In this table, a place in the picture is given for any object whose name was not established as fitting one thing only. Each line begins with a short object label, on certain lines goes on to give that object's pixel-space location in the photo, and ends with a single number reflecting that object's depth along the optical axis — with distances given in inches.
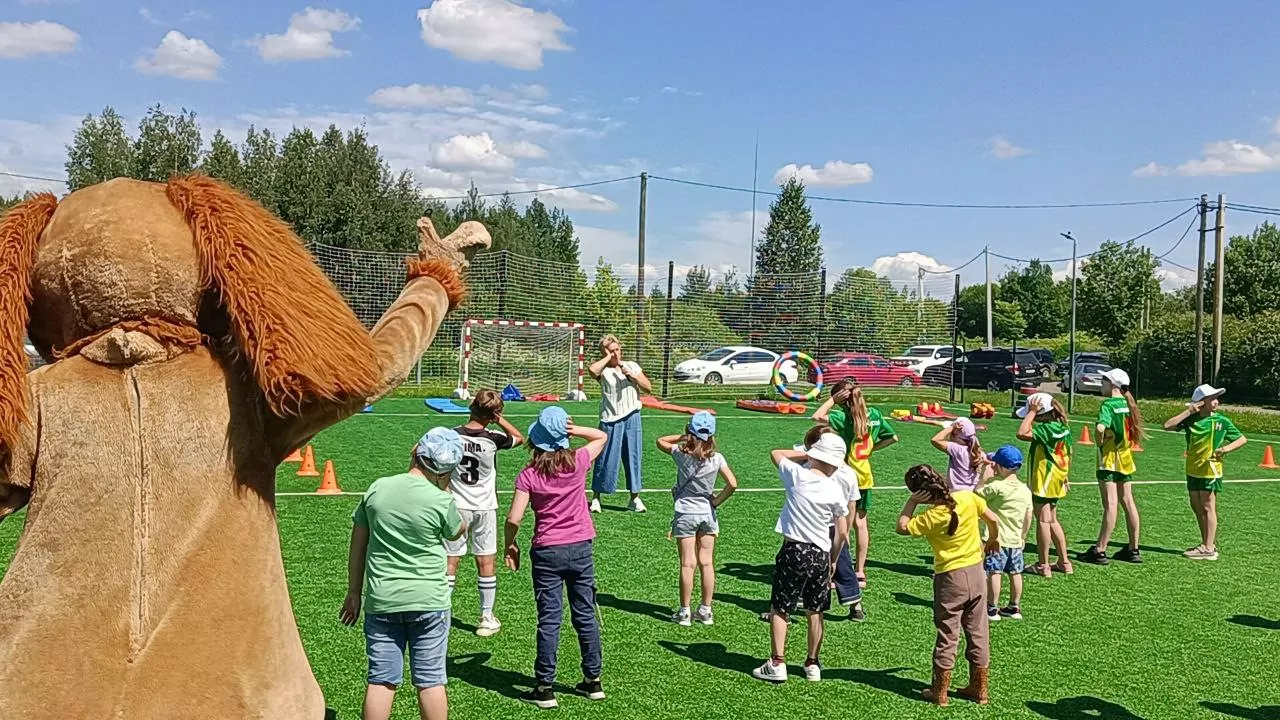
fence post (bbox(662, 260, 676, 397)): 1030.3
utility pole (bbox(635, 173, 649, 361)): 1061.8
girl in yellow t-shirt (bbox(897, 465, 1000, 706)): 226.8
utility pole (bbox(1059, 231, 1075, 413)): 991.3
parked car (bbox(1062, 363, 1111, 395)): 1328.7
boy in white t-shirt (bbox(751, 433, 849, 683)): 231.1
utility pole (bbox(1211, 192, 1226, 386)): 1049.5
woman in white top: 414.9
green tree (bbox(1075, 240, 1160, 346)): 1637.6
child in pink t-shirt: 215.6
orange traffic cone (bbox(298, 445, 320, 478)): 474.9
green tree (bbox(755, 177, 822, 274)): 2145.7
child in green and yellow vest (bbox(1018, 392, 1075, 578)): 340.5
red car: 1092.5
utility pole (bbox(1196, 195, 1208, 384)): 1045.8
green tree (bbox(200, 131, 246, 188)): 1298.0
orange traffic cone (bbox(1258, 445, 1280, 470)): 652.7
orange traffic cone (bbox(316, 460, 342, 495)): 431.8
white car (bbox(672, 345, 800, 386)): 1088.2
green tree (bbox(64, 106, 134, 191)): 1284.4
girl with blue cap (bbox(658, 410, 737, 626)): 266.4
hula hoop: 968.9
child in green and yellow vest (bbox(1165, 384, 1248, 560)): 380.2
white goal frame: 917.9
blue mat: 762.2
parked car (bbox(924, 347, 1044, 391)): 1266.0
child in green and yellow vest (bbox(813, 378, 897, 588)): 308.3
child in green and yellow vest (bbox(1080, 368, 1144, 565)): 371.9
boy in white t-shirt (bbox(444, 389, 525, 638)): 257.9
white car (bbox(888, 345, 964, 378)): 1180.5
